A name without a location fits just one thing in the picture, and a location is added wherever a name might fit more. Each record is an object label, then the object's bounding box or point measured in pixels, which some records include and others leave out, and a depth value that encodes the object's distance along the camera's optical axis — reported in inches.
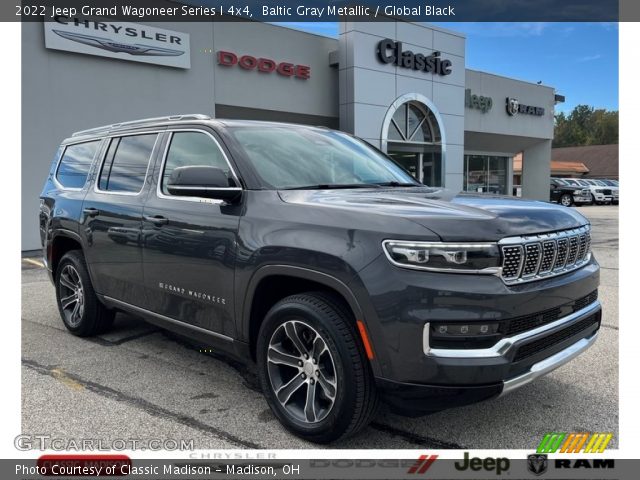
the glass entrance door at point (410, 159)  775.3
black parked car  1296.8
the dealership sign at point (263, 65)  601.6
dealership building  487.8
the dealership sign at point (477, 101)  919.7
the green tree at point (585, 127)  3801.7
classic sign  705.5
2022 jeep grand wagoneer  109.9
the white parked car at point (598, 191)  1325.0
